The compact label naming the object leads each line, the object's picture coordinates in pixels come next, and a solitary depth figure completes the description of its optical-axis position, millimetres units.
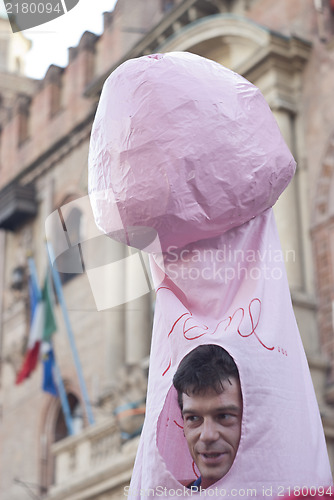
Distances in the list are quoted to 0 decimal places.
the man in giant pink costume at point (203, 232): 2727
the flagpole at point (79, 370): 12984
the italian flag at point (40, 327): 13922
